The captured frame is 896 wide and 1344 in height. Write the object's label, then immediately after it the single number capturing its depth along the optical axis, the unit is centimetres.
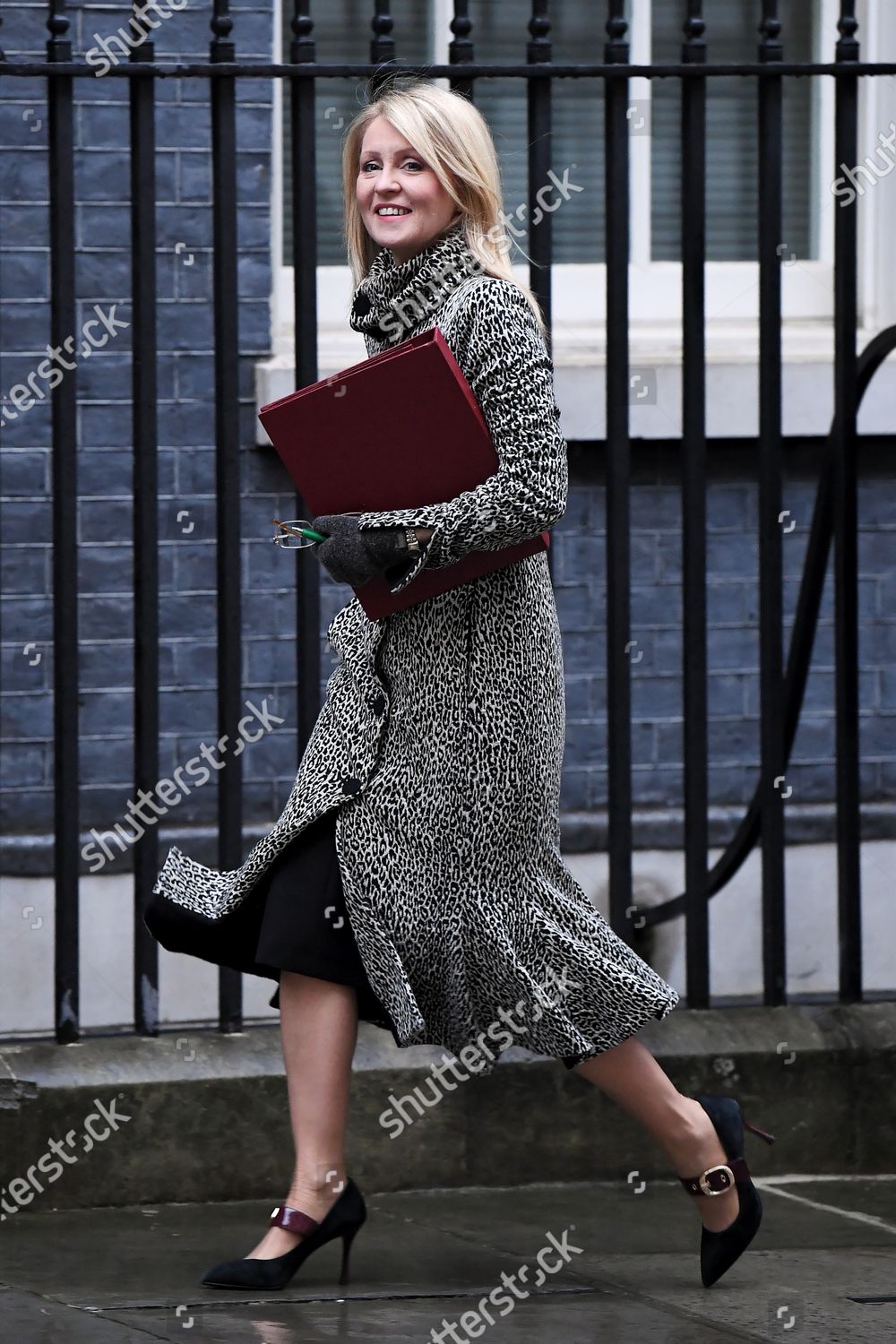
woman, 754
